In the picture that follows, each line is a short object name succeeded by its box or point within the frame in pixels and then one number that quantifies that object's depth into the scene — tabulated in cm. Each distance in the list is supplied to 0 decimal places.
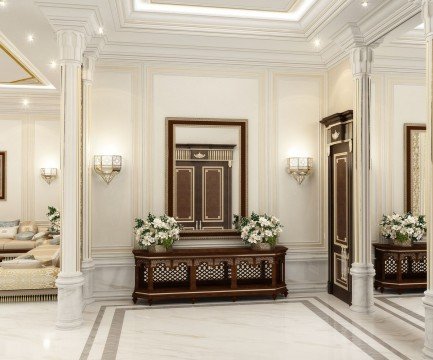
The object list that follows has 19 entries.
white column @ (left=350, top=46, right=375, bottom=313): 592
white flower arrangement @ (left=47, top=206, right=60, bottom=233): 1065
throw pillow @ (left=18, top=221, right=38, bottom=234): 1073
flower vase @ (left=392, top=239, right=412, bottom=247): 703
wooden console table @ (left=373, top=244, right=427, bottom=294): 694
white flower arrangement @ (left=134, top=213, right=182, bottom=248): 629
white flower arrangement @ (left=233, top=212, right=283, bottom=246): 655
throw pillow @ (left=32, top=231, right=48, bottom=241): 1036
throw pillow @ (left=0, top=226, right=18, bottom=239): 1059
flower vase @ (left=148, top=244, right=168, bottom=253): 638
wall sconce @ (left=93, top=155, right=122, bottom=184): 643
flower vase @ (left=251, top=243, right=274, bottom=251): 661
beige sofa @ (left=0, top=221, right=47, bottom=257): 1007
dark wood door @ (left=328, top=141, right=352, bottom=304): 629
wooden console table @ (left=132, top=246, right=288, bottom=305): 630
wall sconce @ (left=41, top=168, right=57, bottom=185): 1106
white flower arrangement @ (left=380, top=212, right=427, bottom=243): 693
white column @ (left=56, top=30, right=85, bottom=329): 518
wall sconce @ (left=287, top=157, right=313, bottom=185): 696
